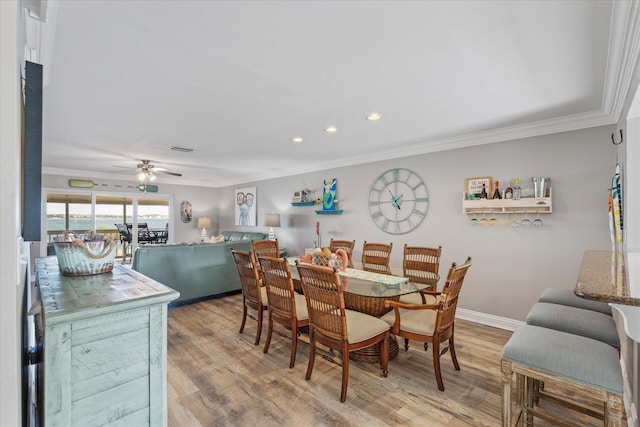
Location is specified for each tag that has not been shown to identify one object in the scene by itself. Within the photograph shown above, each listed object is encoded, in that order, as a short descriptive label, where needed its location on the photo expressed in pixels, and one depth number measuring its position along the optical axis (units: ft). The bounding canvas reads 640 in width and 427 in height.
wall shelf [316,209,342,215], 17.32
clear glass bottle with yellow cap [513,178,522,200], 10.96
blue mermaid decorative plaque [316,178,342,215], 17.63
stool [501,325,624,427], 4.27
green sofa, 13.17
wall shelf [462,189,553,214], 10.37
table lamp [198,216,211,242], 26.18
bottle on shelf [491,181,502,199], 11.39
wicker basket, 4.31
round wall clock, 13.94
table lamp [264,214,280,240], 20.29
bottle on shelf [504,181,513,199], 11.09
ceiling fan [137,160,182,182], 17.26
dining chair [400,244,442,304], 9.52
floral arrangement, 10.04
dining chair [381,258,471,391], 7.17
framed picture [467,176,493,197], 11.76
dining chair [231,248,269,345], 9.96
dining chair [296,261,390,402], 7.04
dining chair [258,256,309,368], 8.46
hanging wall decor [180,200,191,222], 26.45
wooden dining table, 7.89
